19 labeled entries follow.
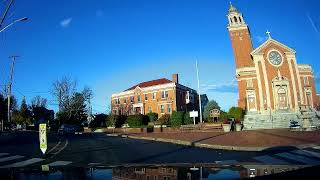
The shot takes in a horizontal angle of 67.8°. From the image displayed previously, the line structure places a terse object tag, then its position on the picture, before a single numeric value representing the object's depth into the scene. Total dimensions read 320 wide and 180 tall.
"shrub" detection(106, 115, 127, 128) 41.88
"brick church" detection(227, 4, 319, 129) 39.34
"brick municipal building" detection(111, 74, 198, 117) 49.95
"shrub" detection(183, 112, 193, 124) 36.08
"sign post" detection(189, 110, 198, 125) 31.97
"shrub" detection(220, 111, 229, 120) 33.78
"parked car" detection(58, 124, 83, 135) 32.66
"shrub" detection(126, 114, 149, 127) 37.48
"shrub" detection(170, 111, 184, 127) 35.61
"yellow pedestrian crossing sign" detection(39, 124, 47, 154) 11.11
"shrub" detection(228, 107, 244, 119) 34.91
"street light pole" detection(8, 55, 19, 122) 43.46
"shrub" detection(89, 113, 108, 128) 49.65
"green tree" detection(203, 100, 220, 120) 47.03
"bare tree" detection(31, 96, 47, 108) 70.48
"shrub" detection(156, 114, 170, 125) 38.24
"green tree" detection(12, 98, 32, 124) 64.74
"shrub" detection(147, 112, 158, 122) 45.37
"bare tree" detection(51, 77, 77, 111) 52.70
